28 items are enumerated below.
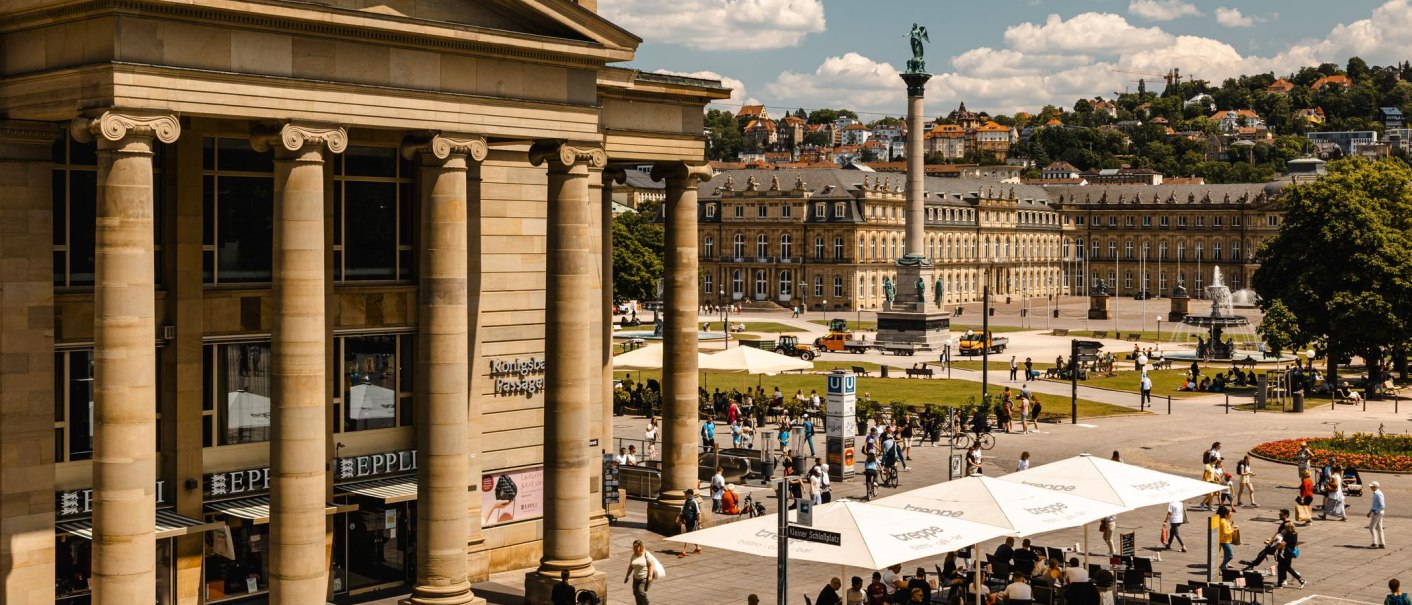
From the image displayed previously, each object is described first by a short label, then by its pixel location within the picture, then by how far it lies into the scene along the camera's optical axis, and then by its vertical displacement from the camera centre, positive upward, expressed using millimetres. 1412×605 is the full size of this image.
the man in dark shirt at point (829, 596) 27531 -5167
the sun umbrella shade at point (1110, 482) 32188 -3782
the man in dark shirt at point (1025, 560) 31547 -5252
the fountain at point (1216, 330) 106938 -2108
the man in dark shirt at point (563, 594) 29469 -5491
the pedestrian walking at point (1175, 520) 38906 -5465
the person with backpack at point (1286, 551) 34688 -5545
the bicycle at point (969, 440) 59906 -5418
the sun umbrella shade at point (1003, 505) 29328 -3902
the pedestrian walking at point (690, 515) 37906 -5156
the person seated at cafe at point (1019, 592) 27703 -5133
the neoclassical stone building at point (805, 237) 182000 +7636
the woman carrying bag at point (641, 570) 30891 -5303
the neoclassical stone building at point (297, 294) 23953 +168
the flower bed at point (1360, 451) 53312 -5297
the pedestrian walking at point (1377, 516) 39125 -5441
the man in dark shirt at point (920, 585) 28812 -5243
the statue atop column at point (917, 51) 120688 +19341
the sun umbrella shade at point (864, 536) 26328 -4087
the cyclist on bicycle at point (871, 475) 47062 -5222
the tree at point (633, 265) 150750 +3536
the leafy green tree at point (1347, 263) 82812 +2043
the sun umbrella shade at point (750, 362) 55219 -2160
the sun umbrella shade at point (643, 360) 56500 -2106
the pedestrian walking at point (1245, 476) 46250 -5205
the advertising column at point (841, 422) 49500 -3854
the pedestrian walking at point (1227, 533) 36031 -5357
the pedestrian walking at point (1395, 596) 27484 -5218
